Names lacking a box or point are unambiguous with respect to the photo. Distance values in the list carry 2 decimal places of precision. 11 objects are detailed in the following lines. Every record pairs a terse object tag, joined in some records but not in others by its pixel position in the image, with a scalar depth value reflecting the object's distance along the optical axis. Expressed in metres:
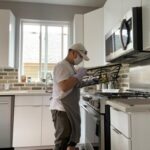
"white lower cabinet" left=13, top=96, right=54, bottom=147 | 3.15
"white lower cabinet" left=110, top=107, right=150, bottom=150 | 1.23
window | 3.96
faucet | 3.82
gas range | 1.68
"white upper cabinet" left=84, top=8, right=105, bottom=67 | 3.19
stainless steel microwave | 1.64
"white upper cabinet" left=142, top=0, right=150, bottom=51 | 1.54
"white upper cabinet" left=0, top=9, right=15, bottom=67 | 3.38
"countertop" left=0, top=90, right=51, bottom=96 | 3.14
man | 1.91
